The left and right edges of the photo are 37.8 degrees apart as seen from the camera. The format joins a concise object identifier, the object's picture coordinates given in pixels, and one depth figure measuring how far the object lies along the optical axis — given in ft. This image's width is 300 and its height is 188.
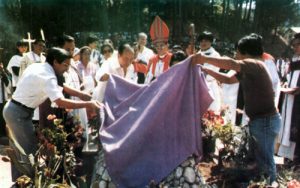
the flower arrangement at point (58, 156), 11.68
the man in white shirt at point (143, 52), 28.55
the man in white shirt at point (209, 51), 21.45
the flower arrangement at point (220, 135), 14.75
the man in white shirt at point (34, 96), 13.91
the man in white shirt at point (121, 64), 17.42
